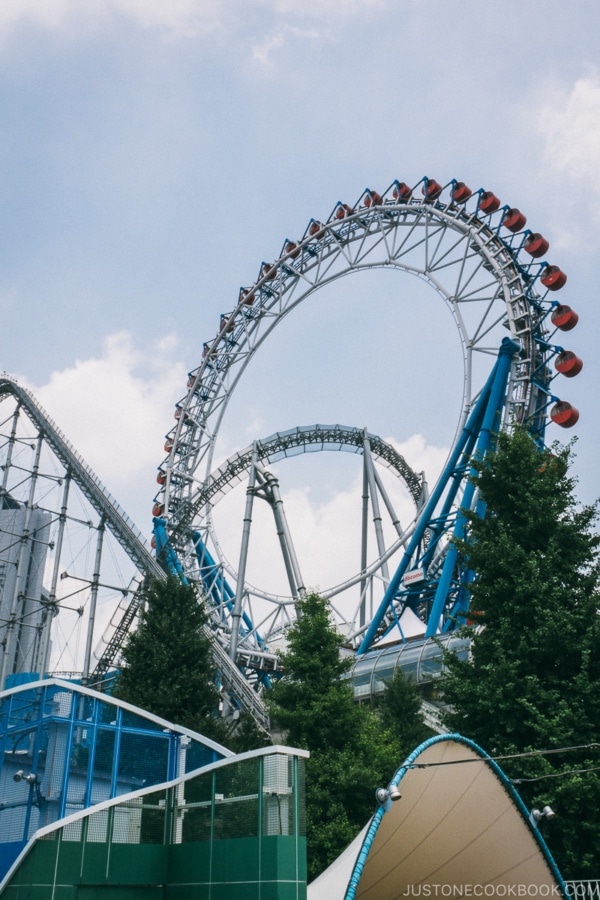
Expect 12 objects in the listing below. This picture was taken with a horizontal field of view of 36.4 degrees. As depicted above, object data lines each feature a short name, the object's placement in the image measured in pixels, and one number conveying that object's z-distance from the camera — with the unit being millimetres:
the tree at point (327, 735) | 17047
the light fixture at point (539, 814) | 12227
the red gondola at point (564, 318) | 32188
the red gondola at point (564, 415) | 31438
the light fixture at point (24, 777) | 13512
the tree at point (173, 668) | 20891
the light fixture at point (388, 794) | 11196
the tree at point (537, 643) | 13625
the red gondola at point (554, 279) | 33188
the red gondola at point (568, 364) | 31719
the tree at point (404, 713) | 22859
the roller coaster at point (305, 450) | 32281
